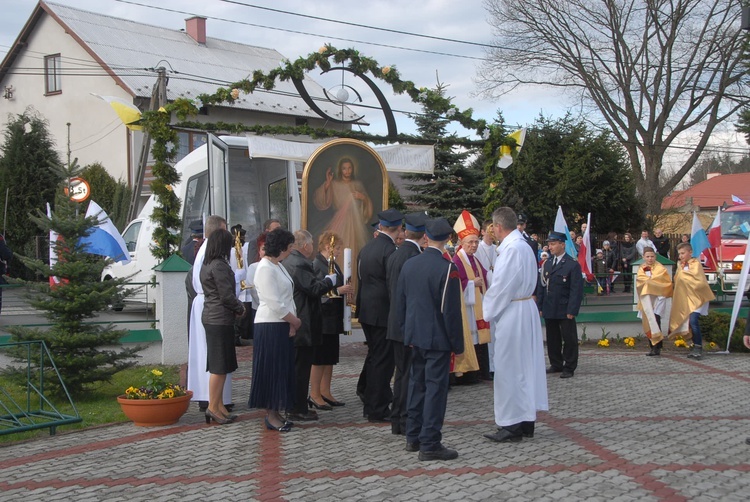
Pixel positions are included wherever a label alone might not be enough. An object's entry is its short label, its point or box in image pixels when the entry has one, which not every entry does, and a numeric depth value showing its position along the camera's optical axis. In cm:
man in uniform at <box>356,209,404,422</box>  798
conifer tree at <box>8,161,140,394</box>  901
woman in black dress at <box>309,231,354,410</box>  847
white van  1492
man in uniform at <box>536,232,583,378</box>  1101
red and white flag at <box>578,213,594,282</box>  1595
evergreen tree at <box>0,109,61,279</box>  2817
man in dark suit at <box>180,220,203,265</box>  1161
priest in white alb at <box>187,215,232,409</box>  836
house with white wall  3100
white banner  1296
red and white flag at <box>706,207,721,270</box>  1831
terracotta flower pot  796
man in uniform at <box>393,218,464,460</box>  666
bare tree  3397
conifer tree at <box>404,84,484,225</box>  2611
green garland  1259
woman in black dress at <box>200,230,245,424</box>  780
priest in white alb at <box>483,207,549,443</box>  729
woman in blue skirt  751
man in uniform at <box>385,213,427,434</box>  748
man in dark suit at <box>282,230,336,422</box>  795
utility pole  2151
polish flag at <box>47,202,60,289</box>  920
